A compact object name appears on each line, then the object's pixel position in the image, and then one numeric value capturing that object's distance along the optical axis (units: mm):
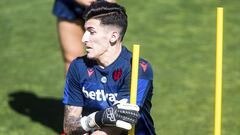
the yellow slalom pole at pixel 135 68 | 11641
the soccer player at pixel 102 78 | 12781
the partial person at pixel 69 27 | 17203
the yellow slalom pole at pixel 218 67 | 11930
